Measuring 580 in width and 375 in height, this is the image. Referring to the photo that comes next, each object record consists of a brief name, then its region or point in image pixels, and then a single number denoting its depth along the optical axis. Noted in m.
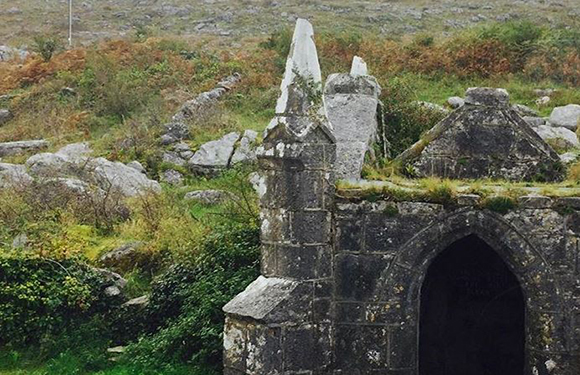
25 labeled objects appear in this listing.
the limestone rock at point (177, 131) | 20.90
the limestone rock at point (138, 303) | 11.30
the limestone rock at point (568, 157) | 9.19
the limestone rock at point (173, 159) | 19.31
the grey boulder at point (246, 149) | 17.35
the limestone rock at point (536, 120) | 17.01
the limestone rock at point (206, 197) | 15.90
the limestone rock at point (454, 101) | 18.58
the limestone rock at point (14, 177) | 15.34
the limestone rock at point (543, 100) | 19.64
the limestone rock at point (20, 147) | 20.45
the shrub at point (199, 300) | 9.71
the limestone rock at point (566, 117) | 17.50
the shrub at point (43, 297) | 10.88
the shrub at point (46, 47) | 29.33
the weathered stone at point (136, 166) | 18.41
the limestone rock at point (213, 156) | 18.80
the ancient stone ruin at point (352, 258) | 7.25
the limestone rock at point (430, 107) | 11.85
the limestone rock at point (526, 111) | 18.22
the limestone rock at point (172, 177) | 18.25
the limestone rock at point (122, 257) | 12.45
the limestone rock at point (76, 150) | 19.28
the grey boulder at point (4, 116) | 24.48
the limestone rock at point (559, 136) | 13.33
